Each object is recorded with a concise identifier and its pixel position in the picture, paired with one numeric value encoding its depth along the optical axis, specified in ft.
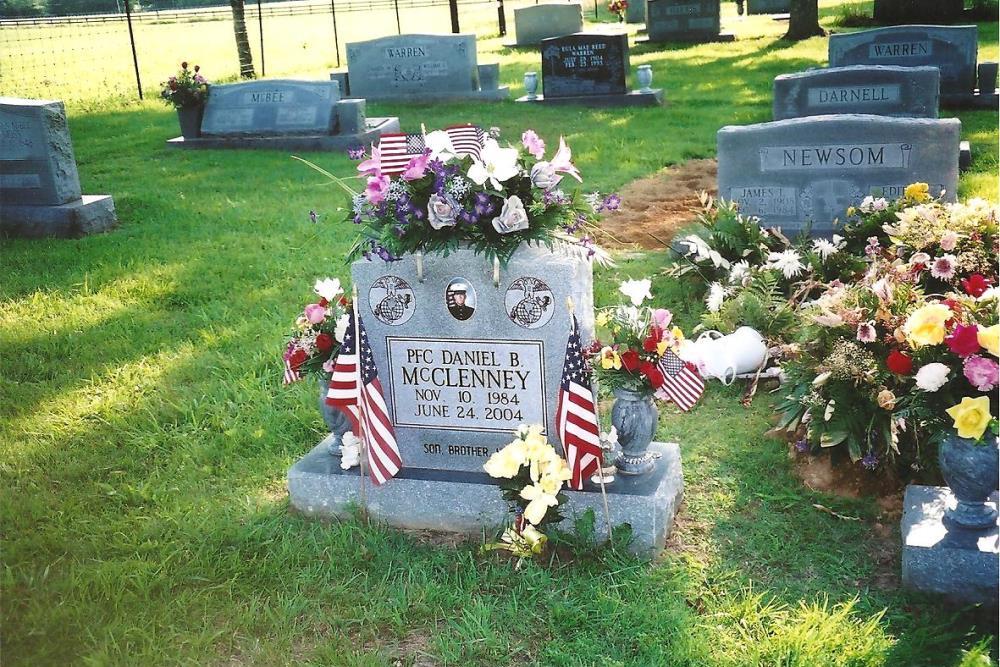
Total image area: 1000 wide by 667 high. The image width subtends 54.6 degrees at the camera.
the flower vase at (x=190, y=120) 48.19
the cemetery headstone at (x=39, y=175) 31.48
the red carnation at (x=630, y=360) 13.50
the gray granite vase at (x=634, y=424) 13.91
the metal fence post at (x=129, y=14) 63.71
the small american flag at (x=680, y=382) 13.80
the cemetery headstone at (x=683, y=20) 79.10
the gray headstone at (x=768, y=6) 97.55
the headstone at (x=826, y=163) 23.72
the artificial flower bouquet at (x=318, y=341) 15.28
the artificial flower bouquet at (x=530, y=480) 12.98
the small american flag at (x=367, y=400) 14.35
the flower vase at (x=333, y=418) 15.51
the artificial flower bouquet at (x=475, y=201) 13.33
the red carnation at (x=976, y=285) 13.99
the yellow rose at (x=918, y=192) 22.20
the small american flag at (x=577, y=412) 13.42
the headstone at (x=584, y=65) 55.01
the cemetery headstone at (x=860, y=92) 32.48
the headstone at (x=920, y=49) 45.93
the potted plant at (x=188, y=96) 47.24
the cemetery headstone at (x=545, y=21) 83.61
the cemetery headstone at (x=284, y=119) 45.37
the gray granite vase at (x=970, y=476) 11.80
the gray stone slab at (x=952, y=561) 11.95
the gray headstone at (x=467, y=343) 13.83
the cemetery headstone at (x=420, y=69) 59.16
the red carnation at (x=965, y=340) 11.63
